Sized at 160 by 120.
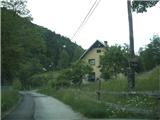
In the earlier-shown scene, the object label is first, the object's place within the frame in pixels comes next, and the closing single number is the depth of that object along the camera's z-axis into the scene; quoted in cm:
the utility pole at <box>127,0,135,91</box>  1343
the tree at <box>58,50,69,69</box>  6465
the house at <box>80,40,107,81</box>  4368
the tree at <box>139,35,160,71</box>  2990
